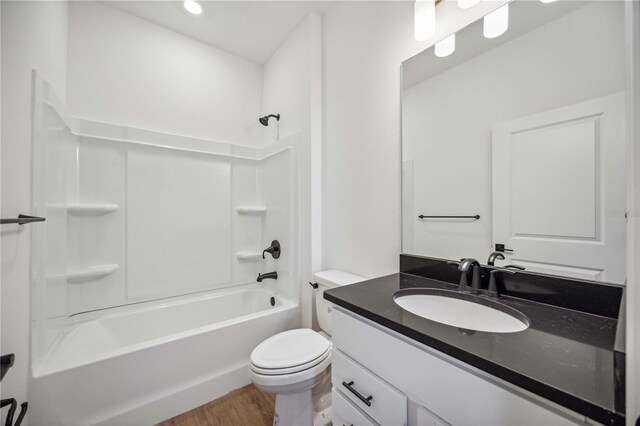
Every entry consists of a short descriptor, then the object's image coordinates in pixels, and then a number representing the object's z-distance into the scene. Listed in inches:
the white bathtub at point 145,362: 46.6
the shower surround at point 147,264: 48.8
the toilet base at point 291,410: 49.7
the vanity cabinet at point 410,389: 19.4
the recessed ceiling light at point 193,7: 69.6
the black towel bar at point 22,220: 31.4
